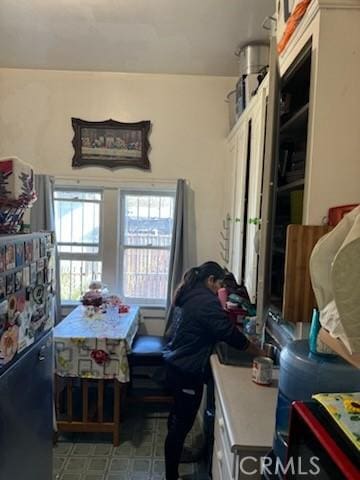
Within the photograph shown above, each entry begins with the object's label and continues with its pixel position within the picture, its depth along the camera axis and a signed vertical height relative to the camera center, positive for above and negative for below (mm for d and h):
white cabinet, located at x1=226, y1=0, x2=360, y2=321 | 1317 +355
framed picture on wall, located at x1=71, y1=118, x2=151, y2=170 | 3598 +638
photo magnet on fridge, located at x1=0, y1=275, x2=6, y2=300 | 1396 -279
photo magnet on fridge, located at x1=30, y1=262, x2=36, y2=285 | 1674 -272
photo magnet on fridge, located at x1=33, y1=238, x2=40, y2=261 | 1717 -171
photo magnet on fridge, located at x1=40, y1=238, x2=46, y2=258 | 1812 -169
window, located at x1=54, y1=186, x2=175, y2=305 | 3754 -289
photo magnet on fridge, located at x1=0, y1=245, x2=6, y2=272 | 1396 -176
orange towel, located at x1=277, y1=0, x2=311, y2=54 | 1440 +769
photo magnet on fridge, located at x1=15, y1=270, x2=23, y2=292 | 1520 -277
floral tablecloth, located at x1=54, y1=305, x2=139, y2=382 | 2723 -999
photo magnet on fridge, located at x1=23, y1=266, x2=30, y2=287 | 1597 -273
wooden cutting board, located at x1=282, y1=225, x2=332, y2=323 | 1316 -186
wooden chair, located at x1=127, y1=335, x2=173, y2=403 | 3143 -1179
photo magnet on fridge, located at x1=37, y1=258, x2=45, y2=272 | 1768 -247
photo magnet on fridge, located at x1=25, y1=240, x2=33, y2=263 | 1628 -172
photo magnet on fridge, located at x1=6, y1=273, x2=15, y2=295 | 1441 -275
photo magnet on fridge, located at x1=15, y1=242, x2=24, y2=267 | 1536 -174
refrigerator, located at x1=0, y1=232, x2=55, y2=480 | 1460 -613
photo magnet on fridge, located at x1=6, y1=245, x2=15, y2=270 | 1444 -176
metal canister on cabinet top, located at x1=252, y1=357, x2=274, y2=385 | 1844 -735
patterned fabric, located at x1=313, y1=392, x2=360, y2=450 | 771 -415
